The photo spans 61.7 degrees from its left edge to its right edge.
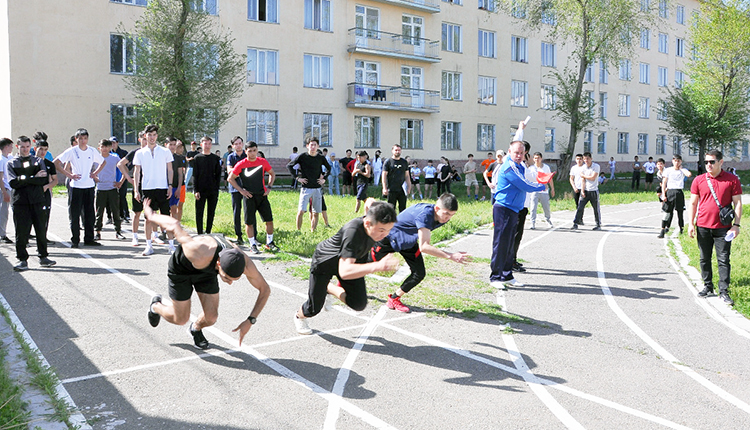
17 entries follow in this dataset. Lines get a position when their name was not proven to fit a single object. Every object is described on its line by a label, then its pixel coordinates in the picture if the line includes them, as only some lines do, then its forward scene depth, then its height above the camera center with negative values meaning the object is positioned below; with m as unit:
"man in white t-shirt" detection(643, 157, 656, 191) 35.15 +0.17
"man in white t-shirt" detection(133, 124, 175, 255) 10.83 -0.02
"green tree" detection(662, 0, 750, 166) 41.94 +6.52
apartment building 28.75 +5.80
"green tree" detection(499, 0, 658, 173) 36.31 +8.74
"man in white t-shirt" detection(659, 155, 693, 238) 15.66 -0.35
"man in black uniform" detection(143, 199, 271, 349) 5.25 -0.88
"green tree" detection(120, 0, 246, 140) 27.92 +4.73
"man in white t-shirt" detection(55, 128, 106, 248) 11.20 -0.12
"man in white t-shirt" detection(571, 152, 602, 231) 16.50 -0.43
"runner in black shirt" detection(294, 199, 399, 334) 5.58 -0.81
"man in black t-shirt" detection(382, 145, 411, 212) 14.89 -0.10
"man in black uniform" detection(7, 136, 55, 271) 9.49 -0.44
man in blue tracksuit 8.87 -0.37
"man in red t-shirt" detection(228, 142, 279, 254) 11.34 -0.24
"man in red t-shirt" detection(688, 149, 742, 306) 8.77 -0.59
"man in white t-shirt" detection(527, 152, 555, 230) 16.20 -0.66
